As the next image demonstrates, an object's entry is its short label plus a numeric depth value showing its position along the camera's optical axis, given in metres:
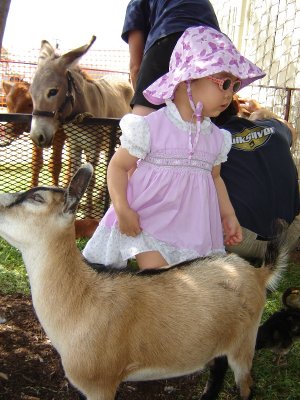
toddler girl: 2.52
